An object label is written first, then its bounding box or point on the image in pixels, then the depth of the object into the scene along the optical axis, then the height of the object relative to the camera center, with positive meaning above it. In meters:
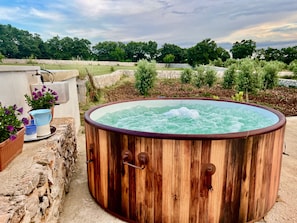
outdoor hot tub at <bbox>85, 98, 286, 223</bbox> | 2.05 -1.03
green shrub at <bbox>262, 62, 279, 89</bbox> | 11.00 -0.52
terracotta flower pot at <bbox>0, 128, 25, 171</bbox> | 1.72 -0.66
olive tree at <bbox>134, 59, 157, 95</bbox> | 10.23 -0.54
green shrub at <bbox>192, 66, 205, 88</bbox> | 11.70 -0.63
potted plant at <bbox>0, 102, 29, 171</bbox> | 1.74 -0.55
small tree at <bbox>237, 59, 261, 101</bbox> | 9.59 -0.57
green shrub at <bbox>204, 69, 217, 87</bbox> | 11.59 -0.63
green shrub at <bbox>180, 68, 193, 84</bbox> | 13.14 -0.60
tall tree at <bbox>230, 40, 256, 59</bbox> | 41.25 +2.76
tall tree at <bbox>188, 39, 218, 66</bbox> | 43.38 +2.40
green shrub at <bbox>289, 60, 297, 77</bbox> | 15.65 -0.48
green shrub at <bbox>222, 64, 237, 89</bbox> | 11.75 -0.65
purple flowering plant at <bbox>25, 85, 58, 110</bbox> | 2.68 -0.41
